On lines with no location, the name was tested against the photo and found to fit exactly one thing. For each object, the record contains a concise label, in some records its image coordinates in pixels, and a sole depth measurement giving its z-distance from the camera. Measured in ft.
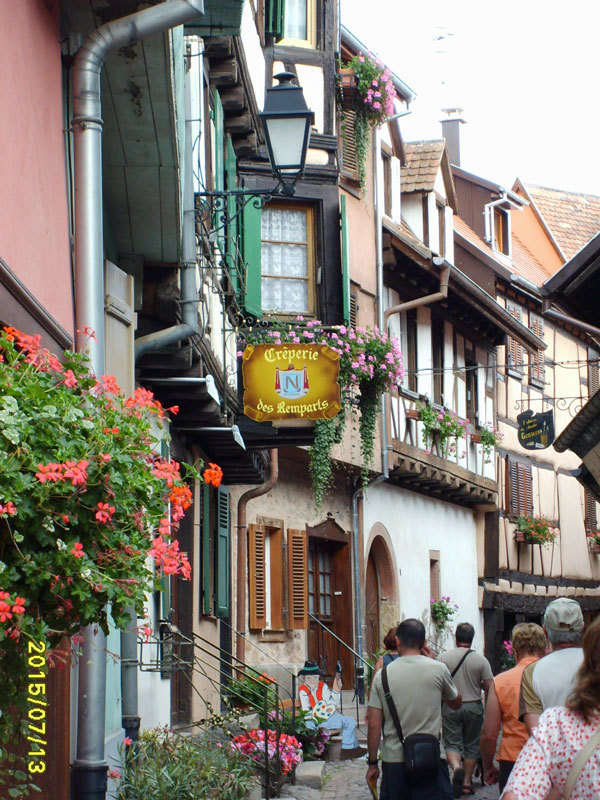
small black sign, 82.79
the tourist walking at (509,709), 23.45
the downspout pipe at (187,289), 29.66
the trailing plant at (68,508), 12.34
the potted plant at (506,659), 83.51
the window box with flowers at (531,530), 90.48
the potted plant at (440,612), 77.66
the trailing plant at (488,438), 82.58
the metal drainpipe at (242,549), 53.93
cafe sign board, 45.42
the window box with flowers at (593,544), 104.75
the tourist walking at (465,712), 34.86
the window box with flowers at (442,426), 72.79
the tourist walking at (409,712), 22.18
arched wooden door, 71.05
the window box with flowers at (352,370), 51.31
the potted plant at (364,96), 63.00
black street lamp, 31.48
